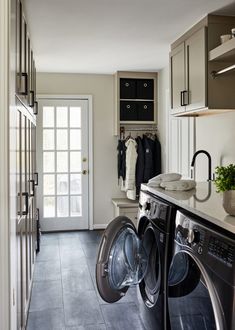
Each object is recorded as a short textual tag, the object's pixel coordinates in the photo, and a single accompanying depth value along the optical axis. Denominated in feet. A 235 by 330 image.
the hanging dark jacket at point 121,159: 17.53
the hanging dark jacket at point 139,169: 16.96
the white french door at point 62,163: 17.75
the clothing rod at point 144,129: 18.06
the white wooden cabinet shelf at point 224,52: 8.20
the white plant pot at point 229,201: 5.24
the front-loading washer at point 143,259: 6.63
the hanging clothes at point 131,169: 16.85
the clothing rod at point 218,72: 8.54
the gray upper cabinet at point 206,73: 9.70
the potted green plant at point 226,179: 6.86
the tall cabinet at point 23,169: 6.89
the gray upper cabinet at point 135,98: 17.30
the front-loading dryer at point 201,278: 4.45
